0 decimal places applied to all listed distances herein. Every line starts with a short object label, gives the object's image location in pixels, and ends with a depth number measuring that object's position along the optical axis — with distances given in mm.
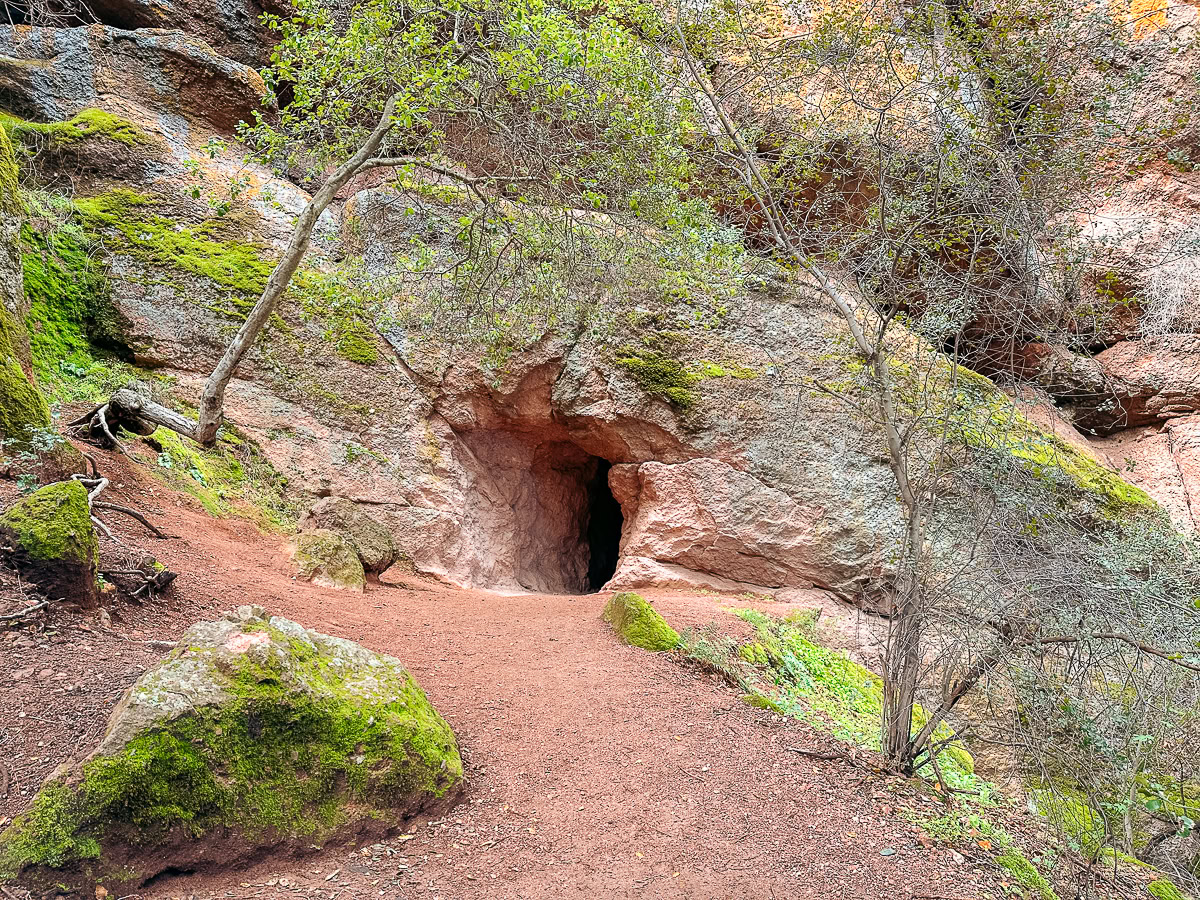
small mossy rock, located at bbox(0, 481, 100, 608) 3891
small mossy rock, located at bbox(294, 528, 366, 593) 7191
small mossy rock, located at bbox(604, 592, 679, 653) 6289
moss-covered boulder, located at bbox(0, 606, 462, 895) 2566
